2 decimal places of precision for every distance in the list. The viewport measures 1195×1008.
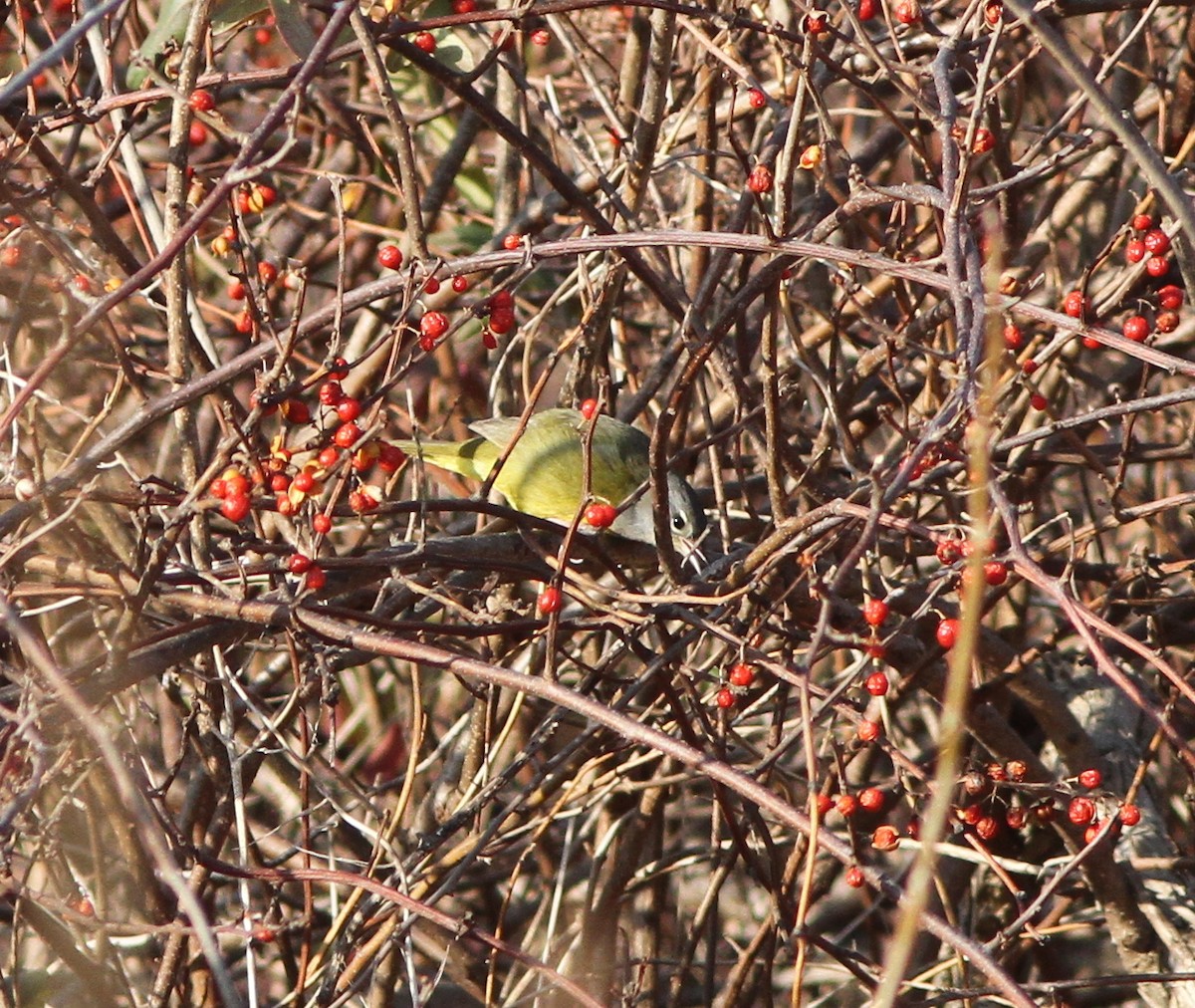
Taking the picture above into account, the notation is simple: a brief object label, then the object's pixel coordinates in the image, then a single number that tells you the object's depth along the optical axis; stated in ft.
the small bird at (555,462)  31.27
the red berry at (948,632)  18.04
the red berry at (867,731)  17.02
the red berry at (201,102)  17.12
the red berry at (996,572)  16.15
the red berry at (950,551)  16.65
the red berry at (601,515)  20.21
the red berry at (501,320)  17.99
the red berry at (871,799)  18.48
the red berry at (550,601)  16.72
